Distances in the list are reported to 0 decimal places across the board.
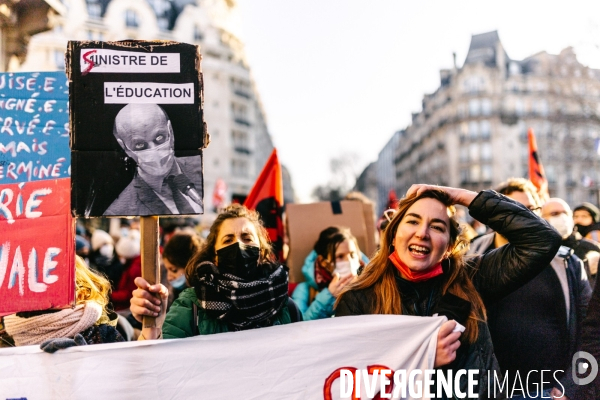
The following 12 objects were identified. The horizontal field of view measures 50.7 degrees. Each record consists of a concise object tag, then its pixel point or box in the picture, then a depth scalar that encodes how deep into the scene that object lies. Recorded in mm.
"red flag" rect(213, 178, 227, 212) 21297
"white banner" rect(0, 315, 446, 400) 2537
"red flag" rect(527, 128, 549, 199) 6492
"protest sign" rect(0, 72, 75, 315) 2639
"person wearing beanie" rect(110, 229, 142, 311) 5320
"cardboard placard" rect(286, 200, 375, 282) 5168
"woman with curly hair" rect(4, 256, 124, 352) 2760
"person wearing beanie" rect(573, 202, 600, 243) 5895
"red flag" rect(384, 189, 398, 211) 6852
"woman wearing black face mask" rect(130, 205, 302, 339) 2803
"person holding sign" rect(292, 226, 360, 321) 4340
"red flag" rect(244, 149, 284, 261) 5230
